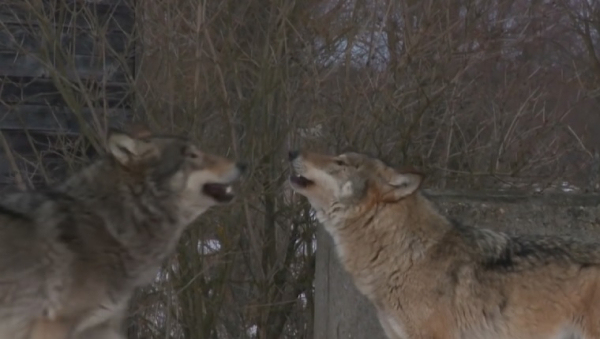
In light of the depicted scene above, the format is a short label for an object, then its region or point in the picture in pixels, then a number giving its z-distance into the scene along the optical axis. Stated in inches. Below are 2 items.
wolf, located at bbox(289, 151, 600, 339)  507.8
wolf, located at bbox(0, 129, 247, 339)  439.5
